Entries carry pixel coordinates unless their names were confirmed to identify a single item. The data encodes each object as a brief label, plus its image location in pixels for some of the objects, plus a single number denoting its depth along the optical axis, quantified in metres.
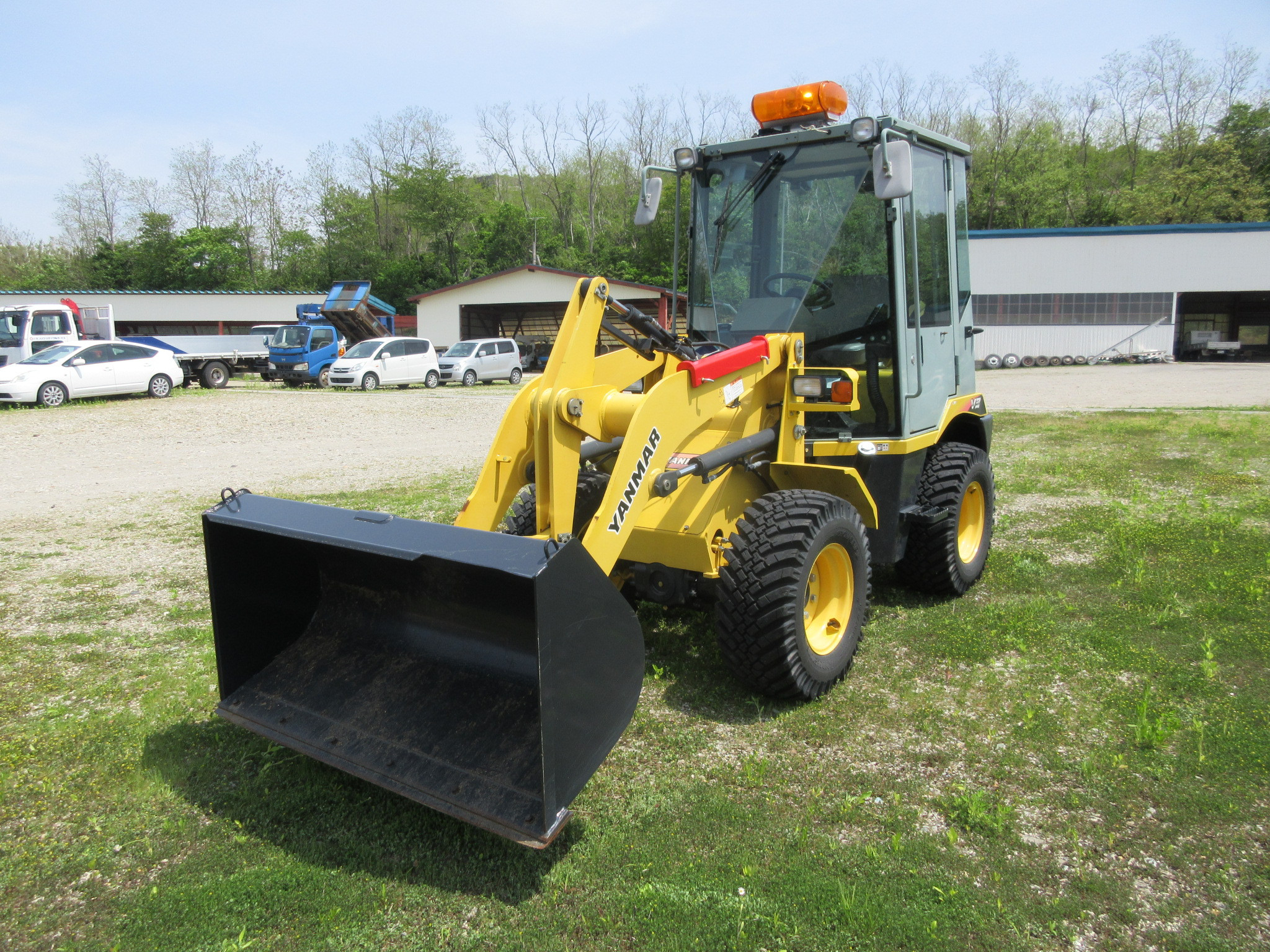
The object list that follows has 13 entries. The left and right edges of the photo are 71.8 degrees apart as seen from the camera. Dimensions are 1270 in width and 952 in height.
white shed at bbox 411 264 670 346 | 37.03
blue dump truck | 25.33
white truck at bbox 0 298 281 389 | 21.61
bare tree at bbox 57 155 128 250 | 68.62
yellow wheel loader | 3.12
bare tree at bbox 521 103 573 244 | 66.50
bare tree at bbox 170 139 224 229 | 67.50
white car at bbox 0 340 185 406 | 18.00
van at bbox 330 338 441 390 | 24.11
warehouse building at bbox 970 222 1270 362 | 35.06
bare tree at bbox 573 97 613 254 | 65.94
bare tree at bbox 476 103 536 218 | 66.12
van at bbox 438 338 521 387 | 27.08
